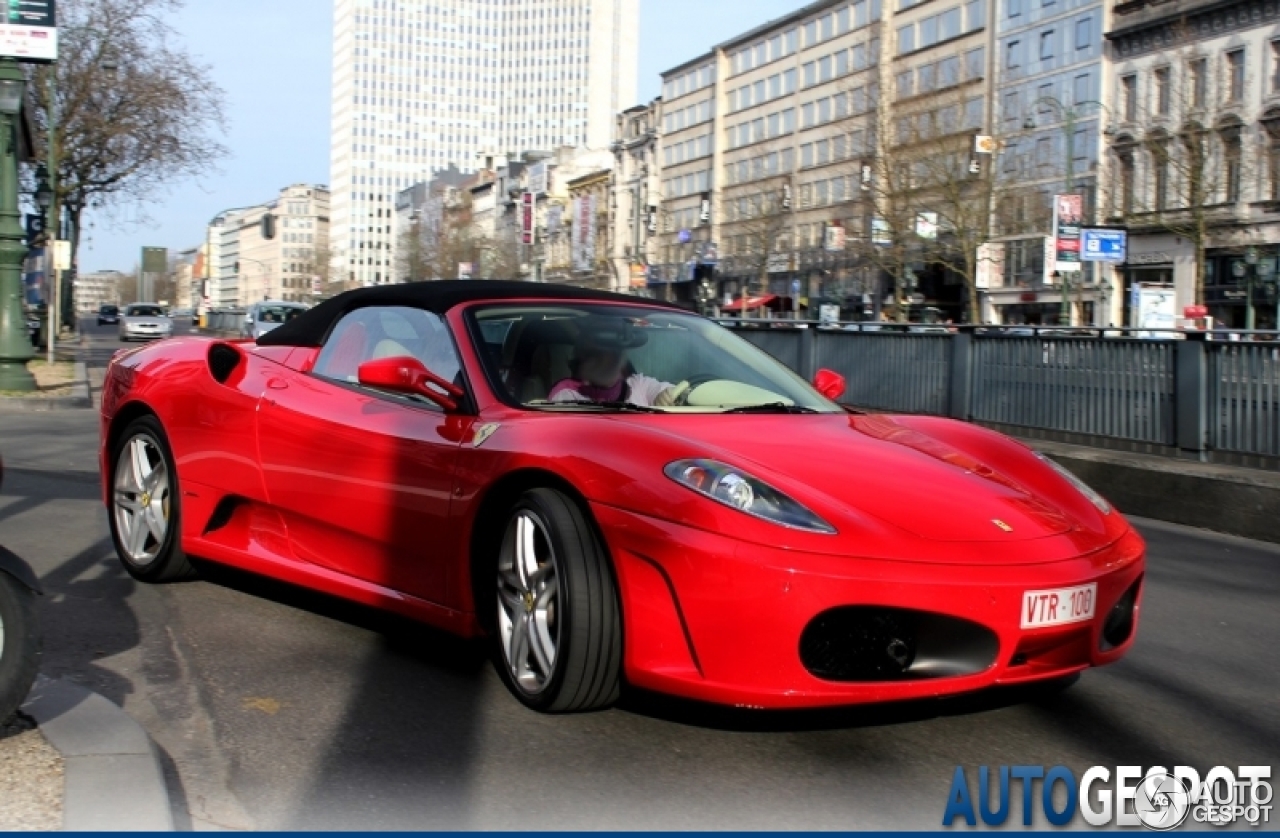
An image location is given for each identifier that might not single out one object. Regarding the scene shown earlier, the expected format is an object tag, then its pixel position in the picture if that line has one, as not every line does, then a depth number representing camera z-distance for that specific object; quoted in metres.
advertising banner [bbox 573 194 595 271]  122.06
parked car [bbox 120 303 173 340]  56.19
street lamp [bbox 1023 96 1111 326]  44.34
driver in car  4.70
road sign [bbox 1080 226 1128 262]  37.00
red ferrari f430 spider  3.53
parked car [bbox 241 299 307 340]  39.16
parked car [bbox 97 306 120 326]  97.49
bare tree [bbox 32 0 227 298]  40.56
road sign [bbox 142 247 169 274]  82.81
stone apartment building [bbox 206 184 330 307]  91.72
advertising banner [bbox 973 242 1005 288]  48.19
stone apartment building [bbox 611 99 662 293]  107.12
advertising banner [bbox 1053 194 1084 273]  39.12
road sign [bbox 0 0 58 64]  18.11
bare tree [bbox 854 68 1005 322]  44.75
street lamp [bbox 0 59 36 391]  19.50
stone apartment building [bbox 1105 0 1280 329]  42.84
